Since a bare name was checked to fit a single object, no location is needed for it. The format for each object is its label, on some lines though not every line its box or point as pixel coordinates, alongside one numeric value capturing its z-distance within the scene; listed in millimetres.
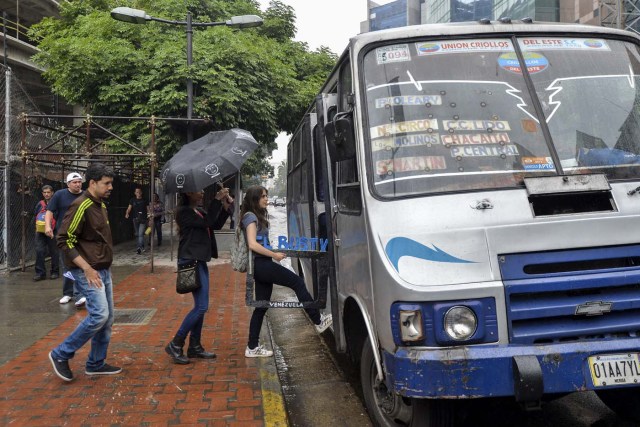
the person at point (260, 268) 5445
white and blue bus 3027
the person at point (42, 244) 10016
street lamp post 12469
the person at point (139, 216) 15531
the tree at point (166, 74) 14969
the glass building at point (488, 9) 43906
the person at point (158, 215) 16625
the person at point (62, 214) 8015
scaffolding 10938
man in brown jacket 4719
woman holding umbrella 5406
